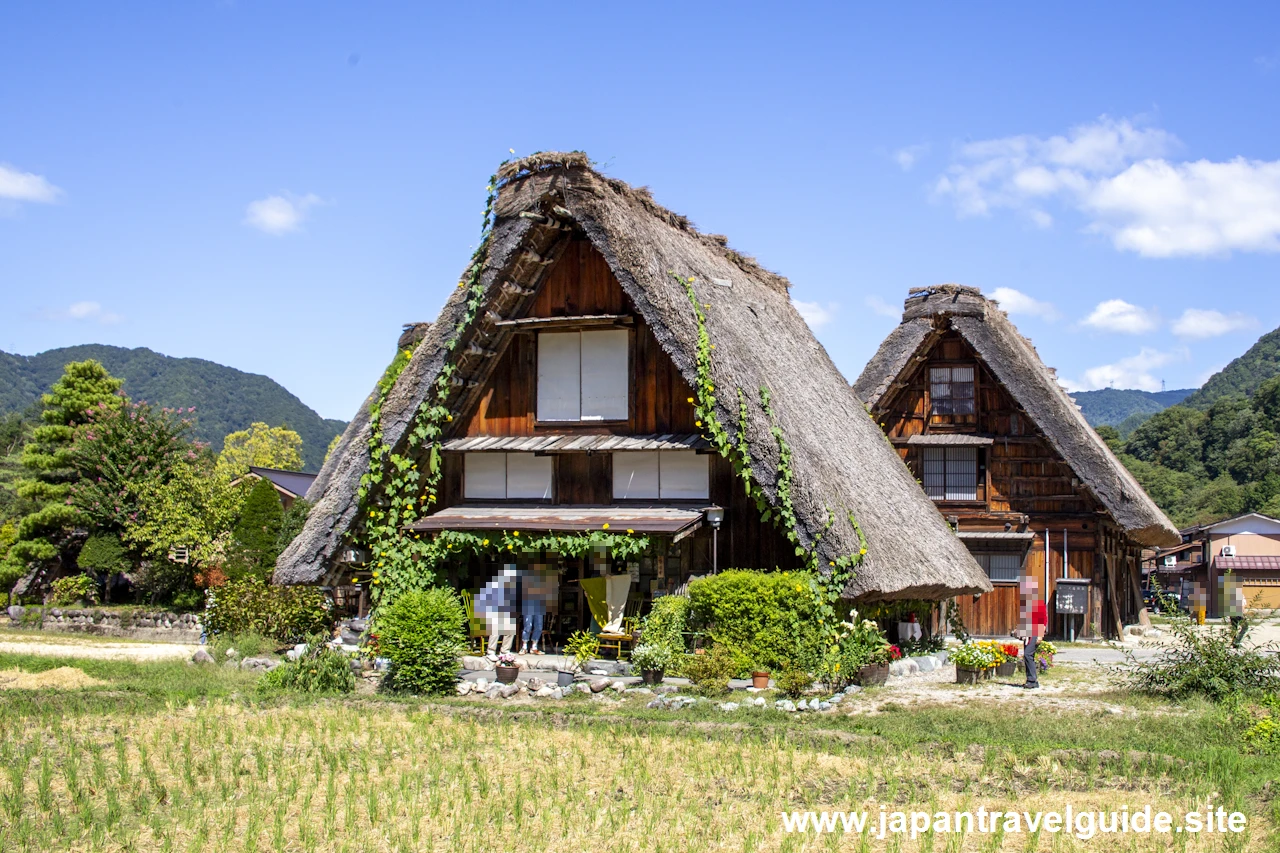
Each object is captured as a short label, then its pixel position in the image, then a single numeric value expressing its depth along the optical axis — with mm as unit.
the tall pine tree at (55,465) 33312
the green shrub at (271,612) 21297
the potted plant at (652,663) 16094
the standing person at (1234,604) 15062
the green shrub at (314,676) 15539
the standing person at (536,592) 18969
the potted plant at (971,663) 17203
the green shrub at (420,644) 15539
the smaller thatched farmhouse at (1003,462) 27125
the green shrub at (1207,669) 14539
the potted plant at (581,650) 17297
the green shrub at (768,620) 15812
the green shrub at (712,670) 15234
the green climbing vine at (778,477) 15828
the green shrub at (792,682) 14836
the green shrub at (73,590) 32344
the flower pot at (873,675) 16359
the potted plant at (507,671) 16312
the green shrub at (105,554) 31859
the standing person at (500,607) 18891
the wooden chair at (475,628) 19047
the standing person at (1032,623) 16734
